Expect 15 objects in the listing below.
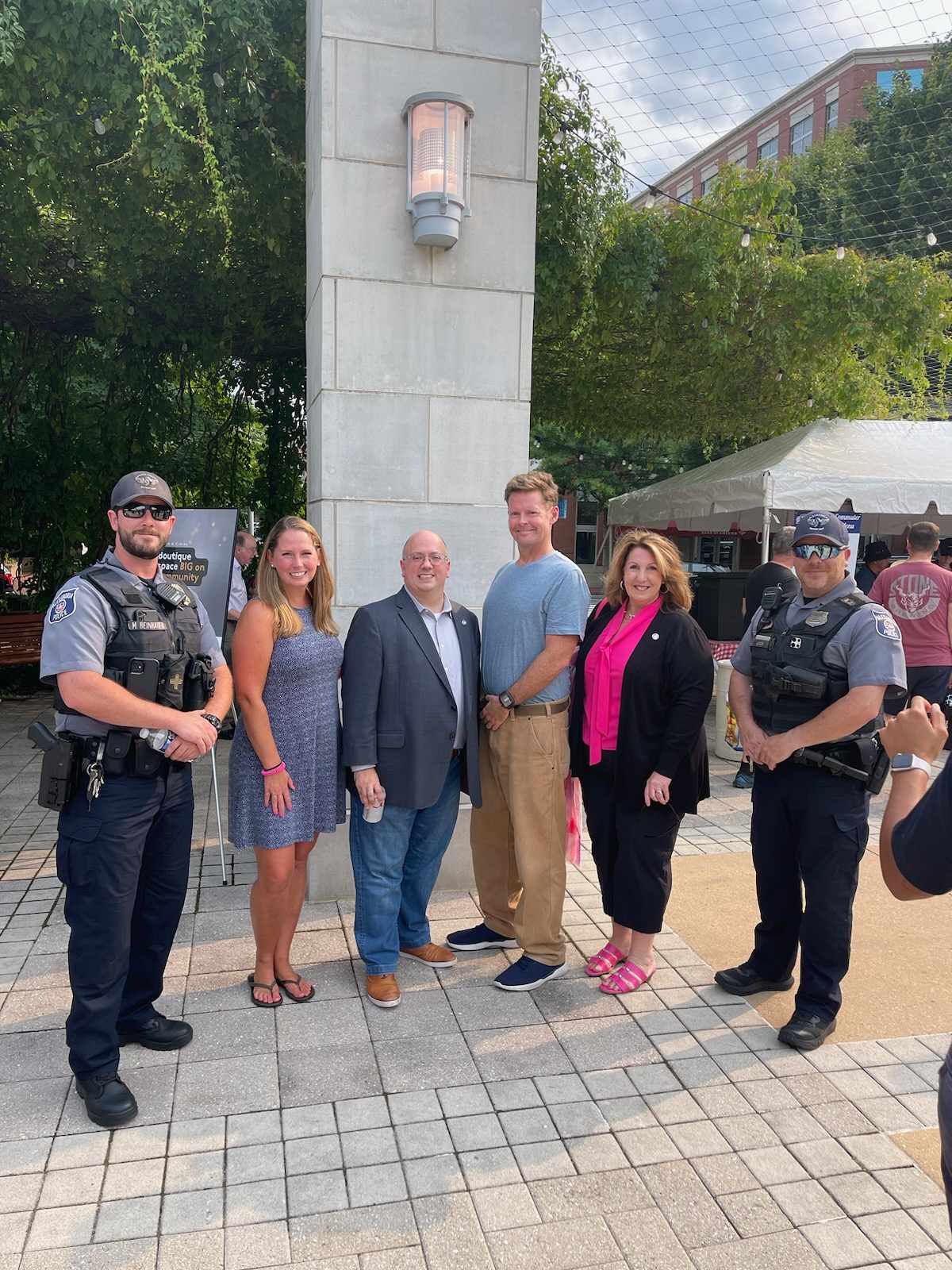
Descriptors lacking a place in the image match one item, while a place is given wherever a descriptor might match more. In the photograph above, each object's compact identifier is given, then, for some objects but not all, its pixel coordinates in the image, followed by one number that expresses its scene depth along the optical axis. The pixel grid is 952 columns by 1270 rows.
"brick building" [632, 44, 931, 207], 28.93
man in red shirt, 6.57
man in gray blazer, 3.26
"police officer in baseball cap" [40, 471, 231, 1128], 2.59
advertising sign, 5.06
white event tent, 8.21
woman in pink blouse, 3.29
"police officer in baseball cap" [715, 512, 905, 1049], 3.07
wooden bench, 10.36
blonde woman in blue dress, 3.11
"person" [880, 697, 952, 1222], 1.52
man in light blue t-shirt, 3.43
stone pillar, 4.00
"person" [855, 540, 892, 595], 8.50
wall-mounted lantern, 3.92
